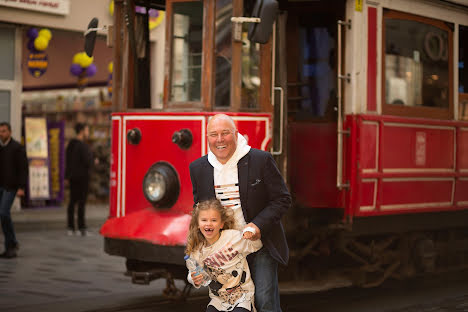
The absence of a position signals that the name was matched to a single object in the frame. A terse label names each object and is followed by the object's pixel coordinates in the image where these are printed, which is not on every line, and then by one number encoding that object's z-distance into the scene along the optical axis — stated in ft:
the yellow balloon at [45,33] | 54.95
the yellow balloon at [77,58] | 59.49
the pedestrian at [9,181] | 38.78
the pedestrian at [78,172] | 48.78
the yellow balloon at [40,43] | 54.60
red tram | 26.23
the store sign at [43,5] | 52.49
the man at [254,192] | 17.22
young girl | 16.61
